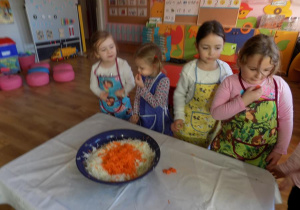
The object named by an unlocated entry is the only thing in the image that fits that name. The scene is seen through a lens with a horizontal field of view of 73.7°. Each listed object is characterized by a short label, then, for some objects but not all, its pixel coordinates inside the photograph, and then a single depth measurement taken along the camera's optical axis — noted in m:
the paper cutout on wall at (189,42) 4.37
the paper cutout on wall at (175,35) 4.56
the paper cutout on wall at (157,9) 4.84
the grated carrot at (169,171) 0.78
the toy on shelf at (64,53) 4.89
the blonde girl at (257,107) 0.82
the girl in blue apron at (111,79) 1.37
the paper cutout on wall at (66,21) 4.90
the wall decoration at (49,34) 4.66
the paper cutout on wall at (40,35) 4.47
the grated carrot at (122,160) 0.76
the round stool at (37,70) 3.62
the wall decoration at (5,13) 3.92
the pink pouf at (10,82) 3.16
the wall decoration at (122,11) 5.37
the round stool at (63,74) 3.52
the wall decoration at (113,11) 5.53
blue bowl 0.75
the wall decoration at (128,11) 5.09
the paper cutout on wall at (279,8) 3.69
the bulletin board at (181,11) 4.48
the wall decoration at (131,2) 5.15
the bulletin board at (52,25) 4.34
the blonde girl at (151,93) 1.15
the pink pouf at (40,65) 3.82
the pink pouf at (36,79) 3.34
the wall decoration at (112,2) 5.46
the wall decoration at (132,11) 5.22
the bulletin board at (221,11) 4.06
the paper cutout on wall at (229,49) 3.87
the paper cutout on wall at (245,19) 4.01
